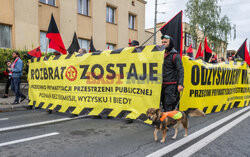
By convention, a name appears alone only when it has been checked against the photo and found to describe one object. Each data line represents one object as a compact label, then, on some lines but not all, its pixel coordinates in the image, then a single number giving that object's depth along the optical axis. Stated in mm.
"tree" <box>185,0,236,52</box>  26922
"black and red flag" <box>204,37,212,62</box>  8447
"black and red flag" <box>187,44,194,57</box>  9195
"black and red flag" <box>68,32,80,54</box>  9180
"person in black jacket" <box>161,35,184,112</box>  4056
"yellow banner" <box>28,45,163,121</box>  4277
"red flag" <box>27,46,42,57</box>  7575
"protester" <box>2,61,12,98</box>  8312
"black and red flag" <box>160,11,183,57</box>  4766
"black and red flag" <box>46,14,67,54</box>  6437
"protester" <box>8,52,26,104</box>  7364
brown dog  3285
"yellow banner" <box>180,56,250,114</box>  5301
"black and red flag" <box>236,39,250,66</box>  9141
